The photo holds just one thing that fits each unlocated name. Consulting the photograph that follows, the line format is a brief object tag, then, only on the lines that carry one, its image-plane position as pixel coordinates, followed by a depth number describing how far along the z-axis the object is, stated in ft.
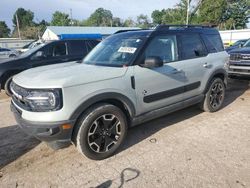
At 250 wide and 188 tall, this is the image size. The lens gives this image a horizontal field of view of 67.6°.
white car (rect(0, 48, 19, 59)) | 56.02
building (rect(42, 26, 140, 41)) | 90.86
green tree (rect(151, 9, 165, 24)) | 221.93
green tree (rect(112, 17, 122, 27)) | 247.45
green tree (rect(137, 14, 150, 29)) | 232.49
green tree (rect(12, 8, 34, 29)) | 237.91
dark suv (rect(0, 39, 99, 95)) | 18.55
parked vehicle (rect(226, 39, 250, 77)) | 17.98
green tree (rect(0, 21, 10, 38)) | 209.86
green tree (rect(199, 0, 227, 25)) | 118.24
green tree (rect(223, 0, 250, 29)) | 134.85
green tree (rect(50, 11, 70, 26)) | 194.05
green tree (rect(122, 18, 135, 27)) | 227.11
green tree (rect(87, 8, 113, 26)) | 256.99
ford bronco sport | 7.74
